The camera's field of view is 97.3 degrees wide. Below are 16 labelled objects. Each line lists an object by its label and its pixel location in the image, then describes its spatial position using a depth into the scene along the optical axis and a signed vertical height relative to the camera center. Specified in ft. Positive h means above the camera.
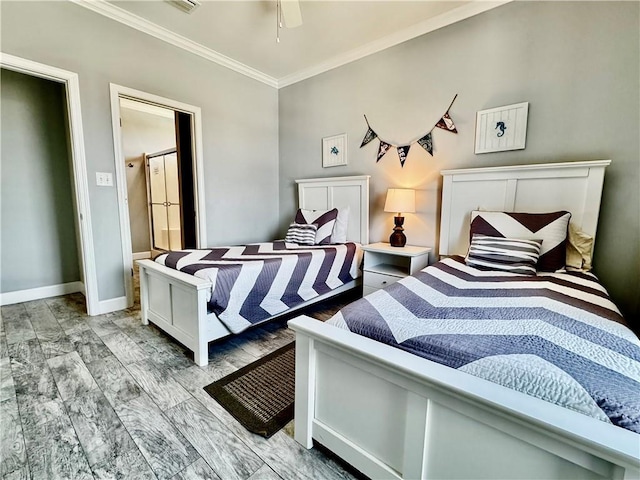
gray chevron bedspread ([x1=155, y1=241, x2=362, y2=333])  6.13 -1.78
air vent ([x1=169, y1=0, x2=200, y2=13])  7.56 +5.38
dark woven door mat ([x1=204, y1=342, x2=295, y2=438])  4.45 -3.39
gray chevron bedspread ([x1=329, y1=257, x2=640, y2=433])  2.31 -1.41
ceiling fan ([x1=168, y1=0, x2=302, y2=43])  6.40 +4.49
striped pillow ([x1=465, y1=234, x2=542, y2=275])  5.99 -1.08
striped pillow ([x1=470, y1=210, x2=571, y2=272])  6.13 -0.54
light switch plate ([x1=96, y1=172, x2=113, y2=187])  8.28 +0.65
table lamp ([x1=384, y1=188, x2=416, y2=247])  8.68 +0.11
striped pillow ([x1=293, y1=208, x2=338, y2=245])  9.96 -0.62
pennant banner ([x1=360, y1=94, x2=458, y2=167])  8.47 +2.12
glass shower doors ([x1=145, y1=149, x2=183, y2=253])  14.89 +0.10
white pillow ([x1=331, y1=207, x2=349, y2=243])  10.23 -0.83
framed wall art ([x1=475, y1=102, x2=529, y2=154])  7.32 +2.07
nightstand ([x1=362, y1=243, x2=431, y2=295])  8.41 -1.94
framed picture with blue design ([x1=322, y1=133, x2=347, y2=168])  10.89 +2.08
